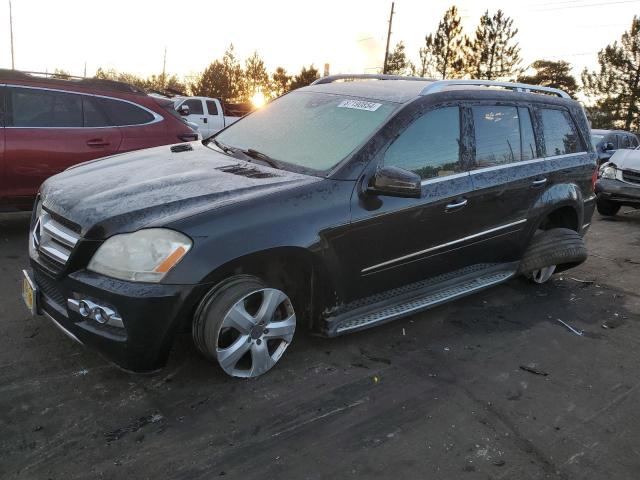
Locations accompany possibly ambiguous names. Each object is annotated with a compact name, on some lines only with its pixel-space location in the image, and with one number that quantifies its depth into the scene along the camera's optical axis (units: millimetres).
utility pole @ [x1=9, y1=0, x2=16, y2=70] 44934
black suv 2758
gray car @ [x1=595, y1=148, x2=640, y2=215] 8992
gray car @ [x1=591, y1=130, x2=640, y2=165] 13626
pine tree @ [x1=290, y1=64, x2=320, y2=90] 48344
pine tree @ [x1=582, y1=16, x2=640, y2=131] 38625
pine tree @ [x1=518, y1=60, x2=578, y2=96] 53062
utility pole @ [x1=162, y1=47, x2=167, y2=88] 61594
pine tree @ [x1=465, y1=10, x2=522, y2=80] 39906
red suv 5445
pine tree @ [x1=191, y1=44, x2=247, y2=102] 48312
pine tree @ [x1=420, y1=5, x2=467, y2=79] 39500
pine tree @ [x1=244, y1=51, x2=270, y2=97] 48906
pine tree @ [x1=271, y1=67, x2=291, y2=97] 49375
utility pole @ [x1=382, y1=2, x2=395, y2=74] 38312
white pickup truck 19891
